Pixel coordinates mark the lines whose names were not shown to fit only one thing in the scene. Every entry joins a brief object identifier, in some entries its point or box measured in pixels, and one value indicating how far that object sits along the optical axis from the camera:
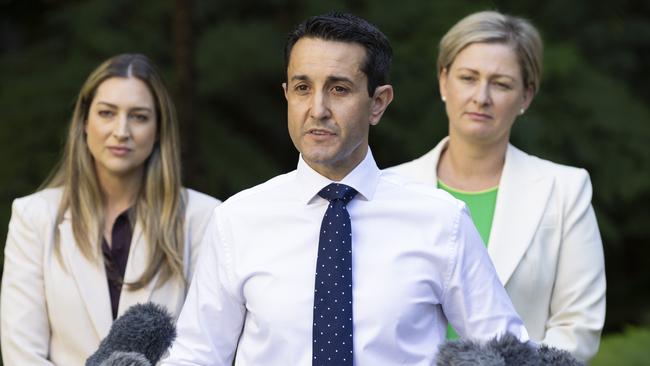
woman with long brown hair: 8.18
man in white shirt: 5.94
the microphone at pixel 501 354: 5.25
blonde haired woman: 8.24
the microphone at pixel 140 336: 5.91
